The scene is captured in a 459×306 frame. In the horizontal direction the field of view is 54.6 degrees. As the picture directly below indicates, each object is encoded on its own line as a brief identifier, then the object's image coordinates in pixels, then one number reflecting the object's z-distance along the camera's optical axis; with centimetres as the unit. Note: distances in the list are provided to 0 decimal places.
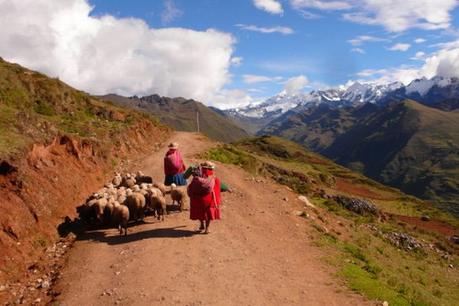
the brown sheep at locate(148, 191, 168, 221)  1920
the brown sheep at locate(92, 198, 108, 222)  1869
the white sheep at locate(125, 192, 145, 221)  1859
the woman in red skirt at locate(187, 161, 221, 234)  1722
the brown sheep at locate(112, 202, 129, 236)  1762
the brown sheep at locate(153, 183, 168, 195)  2114
